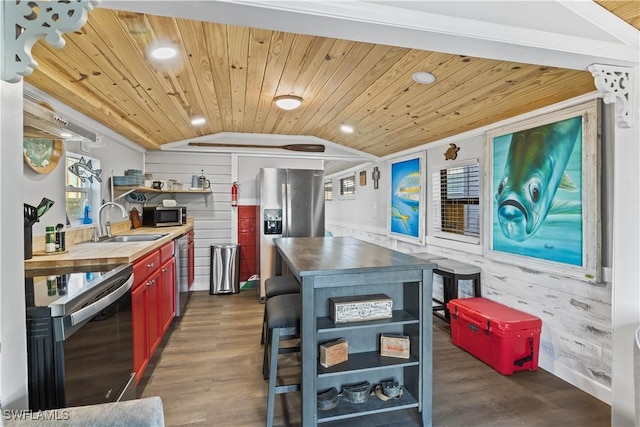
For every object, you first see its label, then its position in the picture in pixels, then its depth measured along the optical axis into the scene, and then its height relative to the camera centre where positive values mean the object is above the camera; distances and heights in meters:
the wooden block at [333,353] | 1.89 -0.83
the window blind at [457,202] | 3.50 +0.07
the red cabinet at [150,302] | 2.21 -0.72
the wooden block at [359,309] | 1.89 -0.58
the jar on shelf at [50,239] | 2.13 -0.17
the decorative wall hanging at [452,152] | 3.74 +0.64
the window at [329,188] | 9.01 +0.58
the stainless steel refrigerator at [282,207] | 4.64 +0.04
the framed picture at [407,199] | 4.41 +0.13
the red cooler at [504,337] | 2.60 -1.05
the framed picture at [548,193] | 2.32 +0.11
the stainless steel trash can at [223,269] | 4.81 -0.85
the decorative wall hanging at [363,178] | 6.30 +0.60
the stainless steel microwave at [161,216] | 4.26 -0.06
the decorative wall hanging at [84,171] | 2.78 +0.37
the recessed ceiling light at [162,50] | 1.96 +0.99
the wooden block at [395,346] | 2.00 -0.83
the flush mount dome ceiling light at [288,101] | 3.06 +1.01
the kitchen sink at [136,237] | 3.21 -0.25
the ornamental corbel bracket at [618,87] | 1.72 +0.63
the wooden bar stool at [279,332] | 1.90 -0.70
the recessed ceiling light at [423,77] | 2.35 +0.95
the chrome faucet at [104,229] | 3.10 -0.16
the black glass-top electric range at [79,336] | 1.25 -0.54
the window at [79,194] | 2.76 +0.17
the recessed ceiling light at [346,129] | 4.20 +1.05
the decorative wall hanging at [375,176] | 5.74 +0.57
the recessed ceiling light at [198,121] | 3.86 +1.08
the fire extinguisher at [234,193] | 5.08 +0.26
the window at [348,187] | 7.12 +0.50
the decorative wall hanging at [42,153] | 2.16 +0.41
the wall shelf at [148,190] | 3.63 +0.27
